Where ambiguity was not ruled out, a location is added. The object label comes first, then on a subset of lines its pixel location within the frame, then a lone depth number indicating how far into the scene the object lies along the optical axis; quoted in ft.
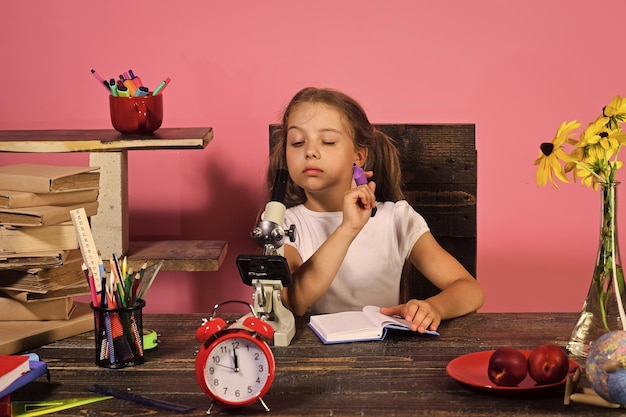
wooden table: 7.34
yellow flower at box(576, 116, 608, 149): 8.03
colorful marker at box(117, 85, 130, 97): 10.22
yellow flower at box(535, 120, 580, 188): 8.09
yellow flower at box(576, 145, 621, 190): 8.07
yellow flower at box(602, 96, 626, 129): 8.01
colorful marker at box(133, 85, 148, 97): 10.24
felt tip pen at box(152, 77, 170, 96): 10.37
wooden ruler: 8.21
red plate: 7.45
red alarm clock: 7.33
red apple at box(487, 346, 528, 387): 7.48
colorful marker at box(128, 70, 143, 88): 10.40
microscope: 8.31
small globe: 7.15
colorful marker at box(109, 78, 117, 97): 10.24
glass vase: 8.10
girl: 9.20
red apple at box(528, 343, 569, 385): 7.50
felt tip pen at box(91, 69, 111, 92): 10.25
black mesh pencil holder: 8.07
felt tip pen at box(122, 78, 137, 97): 10.31
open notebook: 8.45
